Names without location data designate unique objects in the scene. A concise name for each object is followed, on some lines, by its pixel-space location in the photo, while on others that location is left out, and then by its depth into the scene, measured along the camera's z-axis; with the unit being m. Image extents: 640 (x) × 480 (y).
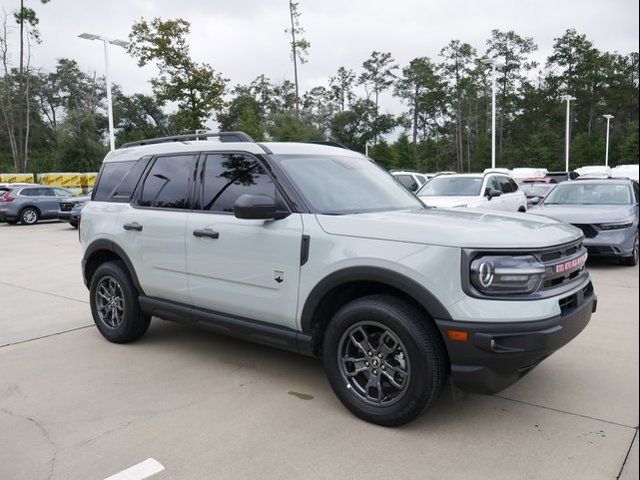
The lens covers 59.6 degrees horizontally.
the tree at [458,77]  68.31
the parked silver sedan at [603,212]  9.21
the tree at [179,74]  33.34
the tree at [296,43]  50.25
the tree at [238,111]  71.81
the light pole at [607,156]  52.12
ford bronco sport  3.18
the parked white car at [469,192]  11.54
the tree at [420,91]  70.19
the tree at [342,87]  73.88
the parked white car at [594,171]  27.33
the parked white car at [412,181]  16.77
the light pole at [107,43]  21.77
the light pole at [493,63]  25.20
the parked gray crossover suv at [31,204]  20.75
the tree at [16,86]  36.16
